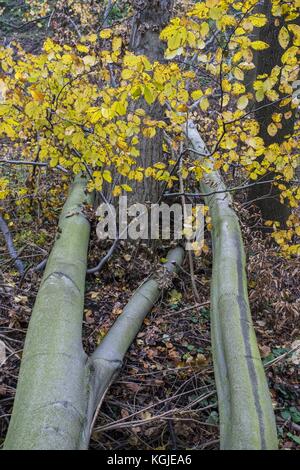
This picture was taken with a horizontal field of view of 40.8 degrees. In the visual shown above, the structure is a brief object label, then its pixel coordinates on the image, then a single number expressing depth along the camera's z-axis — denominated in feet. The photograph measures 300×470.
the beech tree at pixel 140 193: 6.08
